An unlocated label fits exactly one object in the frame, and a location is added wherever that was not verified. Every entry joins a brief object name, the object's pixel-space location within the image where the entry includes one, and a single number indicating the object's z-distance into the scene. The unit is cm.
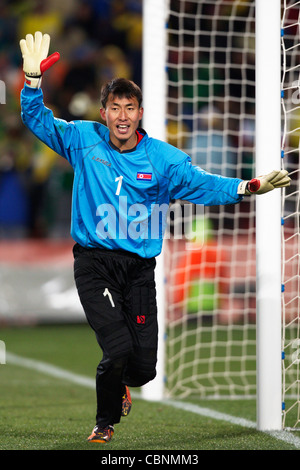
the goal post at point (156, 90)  1334
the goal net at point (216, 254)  1731
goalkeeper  895
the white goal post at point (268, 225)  1012
